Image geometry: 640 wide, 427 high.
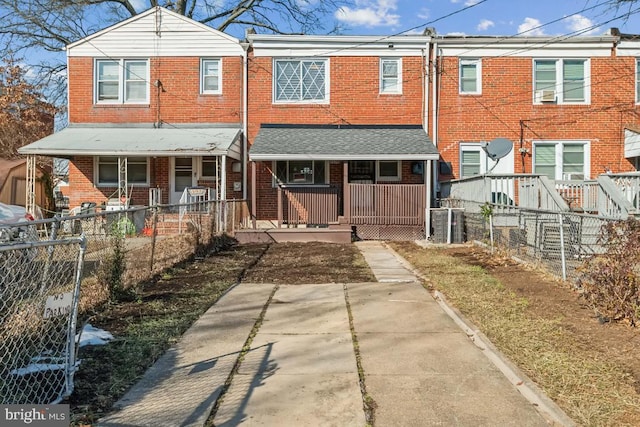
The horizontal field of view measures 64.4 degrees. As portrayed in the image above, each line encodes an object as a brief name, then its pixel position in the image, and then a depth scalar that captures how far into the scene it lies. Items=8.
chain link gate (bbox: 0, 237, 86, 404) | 3.71
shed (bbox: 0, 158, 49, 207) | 15.37
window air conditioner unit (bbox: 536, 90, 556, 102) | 18.00
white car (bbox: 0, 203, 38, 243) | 6.01
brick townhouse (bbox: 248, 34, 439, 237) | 17.95
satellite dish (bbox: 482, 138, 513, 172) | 15.84
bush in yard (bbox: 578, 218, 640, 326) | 5.77
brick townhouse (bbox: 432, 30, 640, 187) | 18.20
